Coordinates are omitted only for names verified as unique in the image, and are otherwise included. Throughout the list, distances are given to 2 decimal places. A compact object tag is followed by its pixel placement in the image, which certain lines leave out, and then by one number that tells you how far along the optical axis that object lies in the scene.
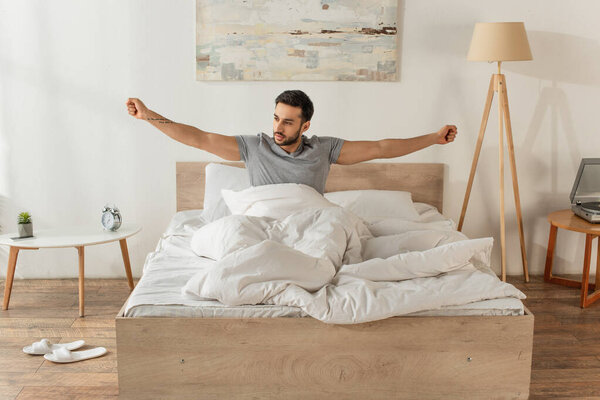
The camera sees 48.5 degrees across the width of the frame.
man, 2.84
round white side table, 3.18
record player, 3.57
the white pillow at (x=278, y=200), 2.74
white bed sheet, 2.17
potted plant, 3.28
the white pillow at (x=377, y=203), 3.40
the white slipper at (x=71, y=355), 2.70
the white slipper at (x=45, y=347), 2.77
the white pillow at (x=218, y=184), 3.39
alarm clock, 3.37
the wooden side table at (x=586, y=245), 3.35
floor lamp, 3.38
